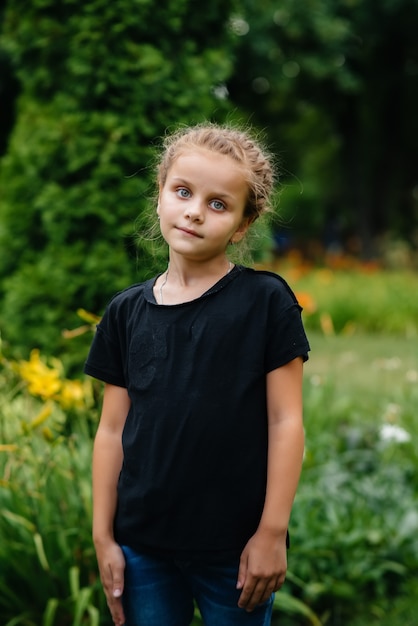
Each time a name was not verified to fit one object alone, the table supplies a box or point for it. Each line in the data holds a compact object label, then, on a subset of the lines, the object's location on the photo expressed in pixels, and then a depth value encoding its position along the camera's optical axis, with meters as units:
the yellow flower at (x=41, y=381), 2.51
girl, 1.63
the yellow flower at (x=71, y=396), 2.64
